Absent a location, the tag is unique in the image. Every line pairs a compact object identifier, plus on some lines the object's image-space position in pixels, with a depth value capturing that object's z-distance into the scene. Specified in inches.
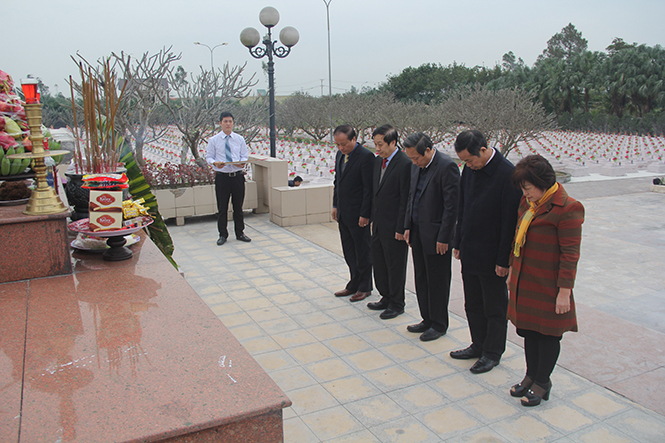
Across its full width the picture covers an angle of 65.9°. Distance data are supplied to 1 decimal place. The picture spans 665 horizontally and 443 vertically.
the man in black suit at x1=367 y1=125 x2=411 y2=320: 166.4
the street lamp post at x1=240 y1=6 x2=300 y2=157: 379.9
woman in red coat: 108.5
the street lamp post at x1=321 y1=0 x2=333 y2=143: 1124.0
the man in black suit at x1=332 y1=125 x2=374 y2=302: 186.2
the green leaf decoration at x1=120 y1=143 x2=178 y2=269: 145.4
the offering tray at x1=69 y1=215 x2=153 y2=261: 110.7
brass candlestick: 102.7
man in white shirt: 273.2
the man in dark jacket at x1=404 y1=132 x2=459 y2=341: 146.9
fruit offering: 123.6
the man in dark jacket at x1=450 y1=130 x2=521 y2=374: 127.0
